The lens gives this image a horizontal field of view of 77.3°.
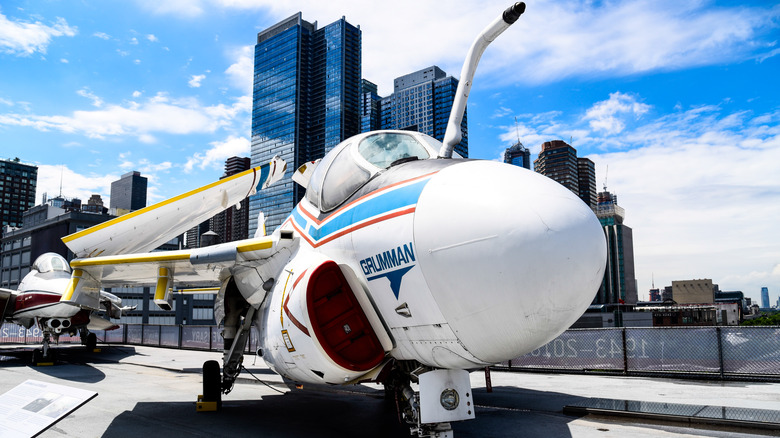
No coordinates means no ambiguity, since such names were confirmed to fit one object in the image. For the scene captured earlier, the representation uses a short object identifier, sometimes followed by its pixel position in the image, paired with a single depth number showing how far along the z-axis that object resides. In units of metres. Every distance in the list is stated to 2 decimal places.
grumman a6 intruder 3.48
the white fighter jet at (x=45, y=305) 17.48
